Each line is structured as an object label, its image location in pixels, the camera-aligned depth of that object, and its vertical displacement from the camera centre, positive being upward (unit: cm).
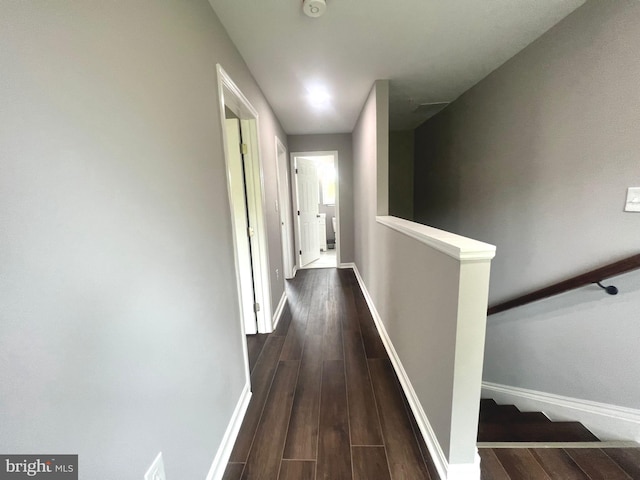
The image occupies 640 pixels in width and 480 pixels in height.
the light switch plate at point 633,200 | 130 -6
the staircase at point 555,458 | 111 -130
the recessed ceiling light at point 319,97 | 240 +110
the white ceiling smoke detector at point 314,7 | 128 +105
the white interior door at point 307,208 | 434 -15
